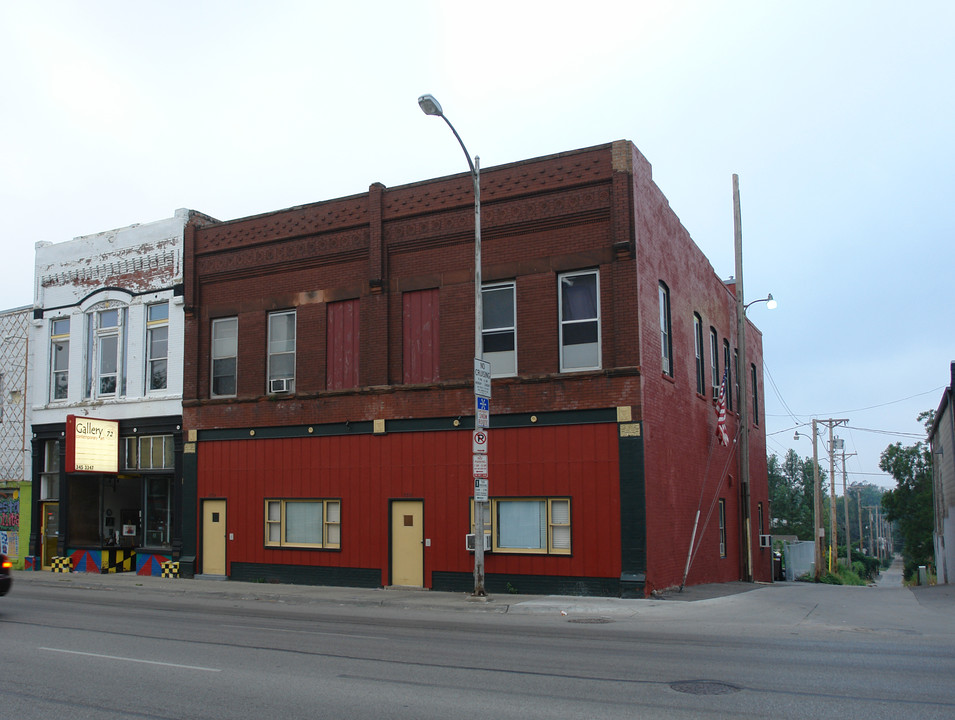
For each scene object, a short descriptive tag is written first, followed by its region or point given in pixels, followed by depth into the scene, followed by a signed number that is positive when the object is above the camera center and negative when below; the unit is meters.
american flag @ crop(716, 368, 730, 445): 23.17 +1.10
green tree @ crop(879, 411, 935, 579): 75.00 -3.69
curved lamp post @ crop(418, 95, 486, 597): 17.02 +3.05
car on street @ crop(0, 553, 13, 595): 14.68 -1.87
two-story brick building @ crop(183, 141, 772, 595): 18.98 +1.87
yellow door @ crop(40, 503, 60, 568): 28.06 -2.10
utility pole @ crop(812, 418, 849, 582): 36.98 -2.39
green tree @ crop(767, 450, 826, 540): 103.69 -4.80
